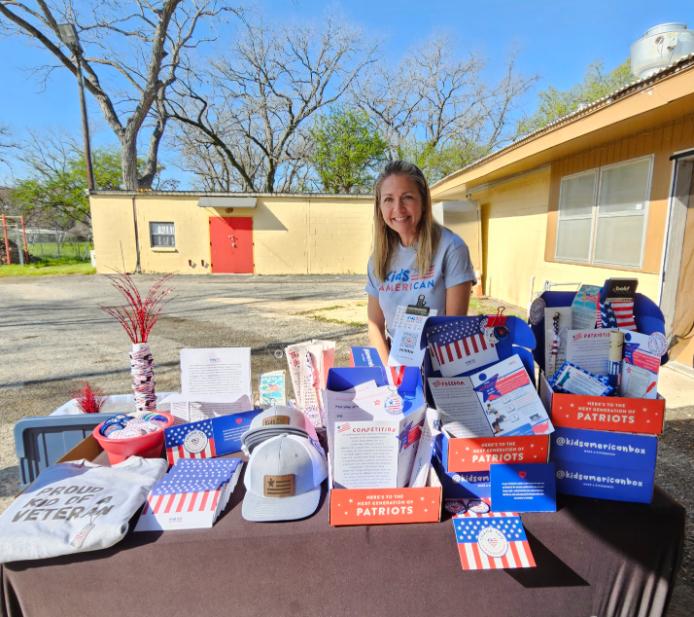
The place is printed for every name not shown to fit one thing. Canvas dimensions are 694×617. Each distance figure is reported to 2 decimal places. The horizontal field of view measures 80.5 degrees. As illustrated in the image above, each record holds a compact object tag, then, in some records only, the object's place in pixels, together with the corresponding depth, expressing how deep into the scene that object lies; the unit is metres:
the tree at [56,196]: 24.20
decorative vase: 1.50
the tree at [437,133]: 22.56
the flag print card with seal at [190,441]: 1.28
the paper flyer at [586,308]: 1.21
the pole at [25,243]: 16.98
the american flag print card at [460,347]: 1.17
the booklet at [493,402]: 1.06
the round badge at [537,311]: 1.27
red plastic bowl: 1.25
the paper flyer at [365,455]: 1.02
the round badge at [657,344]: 1.09
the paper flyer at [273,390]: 1.57
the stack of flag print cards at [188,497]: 1.01
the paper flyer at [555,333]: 1.24
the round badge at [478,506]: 1.07
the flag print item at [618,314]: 1.18
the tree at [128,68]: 15.45
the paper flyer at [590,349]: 1.16
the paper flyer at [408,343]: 1.15
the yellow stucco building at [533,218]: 4.30
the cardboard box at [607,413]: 1.02
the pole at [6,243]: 16.17
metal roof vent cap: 4.95
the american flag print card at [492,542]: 0.98
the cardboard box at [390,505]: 1.02
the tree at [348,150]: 22.08
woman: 1.65
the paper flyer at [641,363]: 1.06
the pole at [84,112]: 15.99
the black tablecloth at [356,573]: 0.97
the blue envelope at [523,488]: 1.06
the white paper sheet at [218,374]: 1.46
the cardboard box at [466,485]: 1.10
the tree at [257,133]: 22.67
